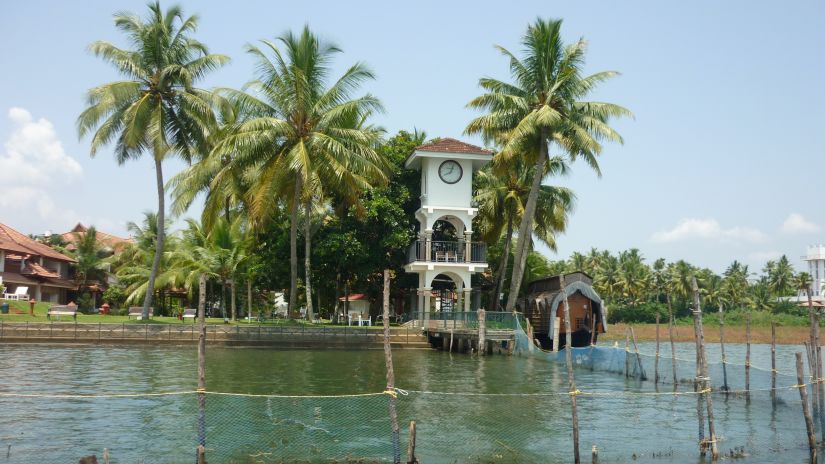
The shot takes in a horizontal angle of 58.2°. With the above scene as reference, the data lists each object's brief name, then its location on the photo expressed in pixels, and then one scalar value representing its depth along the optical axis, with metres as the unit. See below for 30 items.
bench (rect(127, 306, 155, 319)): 41.67
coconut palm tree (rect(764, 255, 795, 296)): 83.69
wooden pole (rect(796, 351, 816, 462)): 13.69
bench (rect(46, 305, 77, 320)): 36.67
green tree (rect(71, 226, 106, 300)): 53.38
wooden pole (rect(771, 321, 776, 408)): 18.82
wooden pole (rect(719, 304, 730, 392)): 21.04
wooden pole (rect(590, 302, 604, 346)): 36.76
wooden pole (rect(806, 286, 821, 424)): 15.34
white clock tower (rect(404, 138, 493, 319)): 38.66
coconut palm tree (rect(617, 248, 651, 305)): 80.81
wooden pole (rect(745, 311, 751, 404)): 19.82
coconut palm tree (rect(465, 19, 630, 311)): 35.69
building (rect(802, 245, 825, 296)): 108.11
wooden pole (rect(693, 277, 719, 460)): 13.52
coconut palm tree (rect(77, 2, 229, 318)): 34.72
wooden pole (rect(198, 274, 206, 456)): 11.45
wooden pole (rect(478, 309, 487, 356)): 31.75
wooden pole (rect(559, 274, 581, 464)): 12.73
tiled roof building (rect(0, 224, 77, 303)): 48.12
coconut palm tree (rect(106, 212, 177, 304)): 48.53
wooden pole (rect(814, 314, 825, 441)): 15.23
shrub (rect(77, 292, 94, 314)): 51.88
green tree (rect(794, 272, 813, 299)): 82.38
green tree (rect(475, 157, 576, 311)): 42.16
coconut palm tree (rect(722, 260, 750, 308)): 81.25
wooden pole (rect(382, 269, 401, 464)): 11.76
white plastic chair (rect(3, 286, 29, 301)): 44.34
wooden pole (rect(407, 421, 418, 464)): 11.55
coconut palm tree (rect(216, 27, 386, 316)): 34.81
